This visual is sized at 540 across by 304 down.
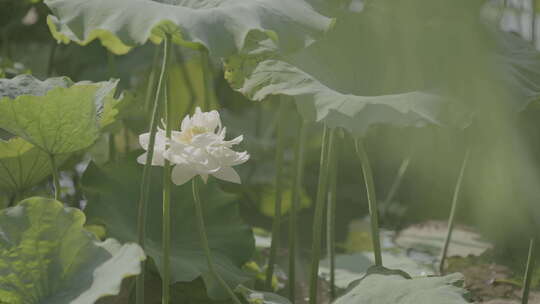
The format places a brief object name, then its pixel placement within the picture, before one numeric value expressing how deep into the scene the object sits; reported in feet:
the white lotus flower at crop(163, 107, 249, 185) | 16.62
